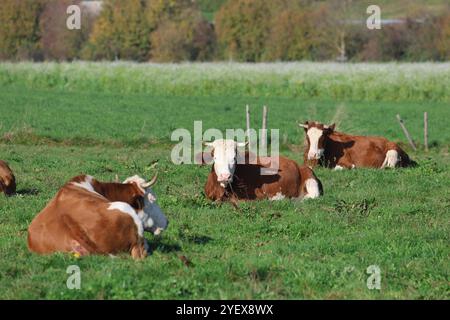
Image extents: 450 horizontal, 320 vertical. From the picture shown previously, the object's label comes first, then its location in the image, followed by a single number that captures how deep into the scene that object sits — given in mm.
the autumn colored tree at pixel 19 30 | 83688
